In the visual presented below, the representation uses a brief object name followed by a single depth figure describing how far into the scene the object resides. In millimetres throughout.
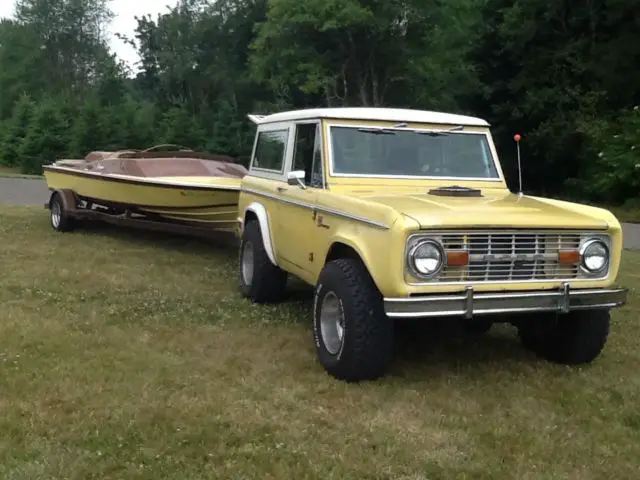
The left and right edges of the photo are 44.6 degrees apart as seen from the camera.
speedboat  10164
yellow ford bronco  4891
